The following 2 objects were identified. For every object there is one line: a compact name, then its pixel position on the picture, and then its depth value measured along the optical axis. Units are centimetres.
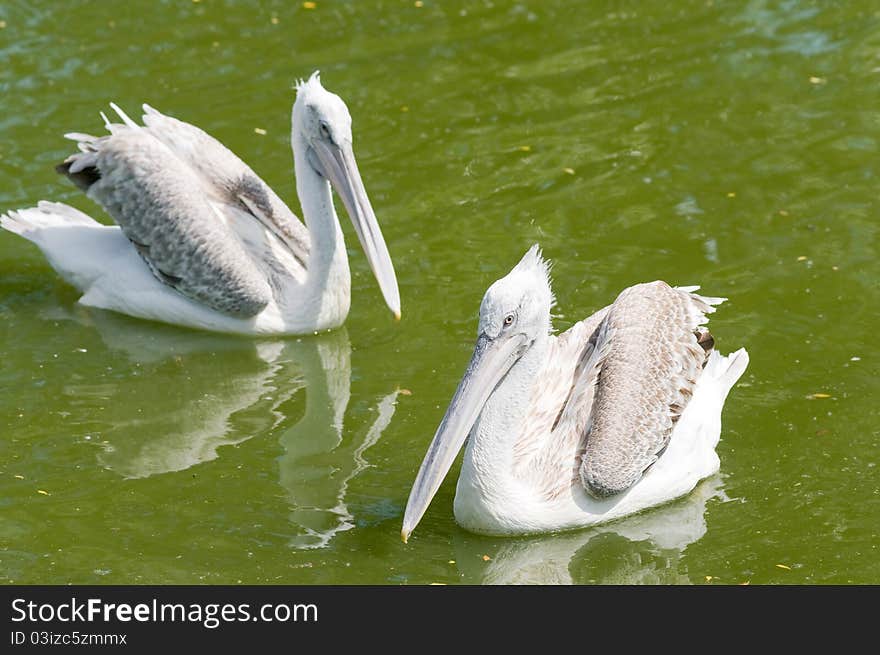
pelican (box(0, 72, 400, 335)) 1844
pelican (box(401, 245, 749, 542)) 1373
